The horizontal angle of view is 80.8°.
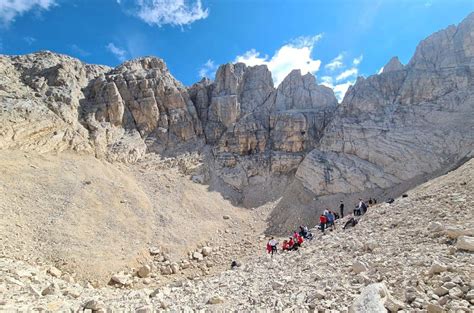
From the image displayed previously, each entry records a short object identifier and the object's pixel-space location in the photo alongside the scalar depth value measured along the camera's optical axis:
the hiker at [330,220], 22.32
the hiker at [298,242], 19.69
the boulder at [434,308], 5.70
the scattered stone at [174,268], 22.41
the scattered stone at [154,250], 23.52
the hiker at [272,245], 20.82
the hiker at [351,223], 19.68
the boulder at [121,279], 19.08
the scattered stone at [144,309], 9.00
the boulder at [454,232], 10.01
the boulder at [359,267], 9.55
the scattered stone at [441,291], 6.34
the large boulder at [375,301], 6.29
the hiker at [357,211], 23.45
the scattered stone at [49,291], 11.57
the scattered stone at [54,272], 17.14
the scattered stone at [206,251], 25.34
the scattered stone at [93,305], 9.58
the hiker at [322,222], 21.92
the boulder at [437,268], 7.30
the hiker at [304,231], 22.41
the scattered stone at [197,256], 24.51
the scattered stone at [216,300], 9.89
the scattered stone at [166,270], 22.14
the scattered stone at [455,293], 6.04
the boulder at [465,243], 8.57
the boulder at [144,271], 21.02
